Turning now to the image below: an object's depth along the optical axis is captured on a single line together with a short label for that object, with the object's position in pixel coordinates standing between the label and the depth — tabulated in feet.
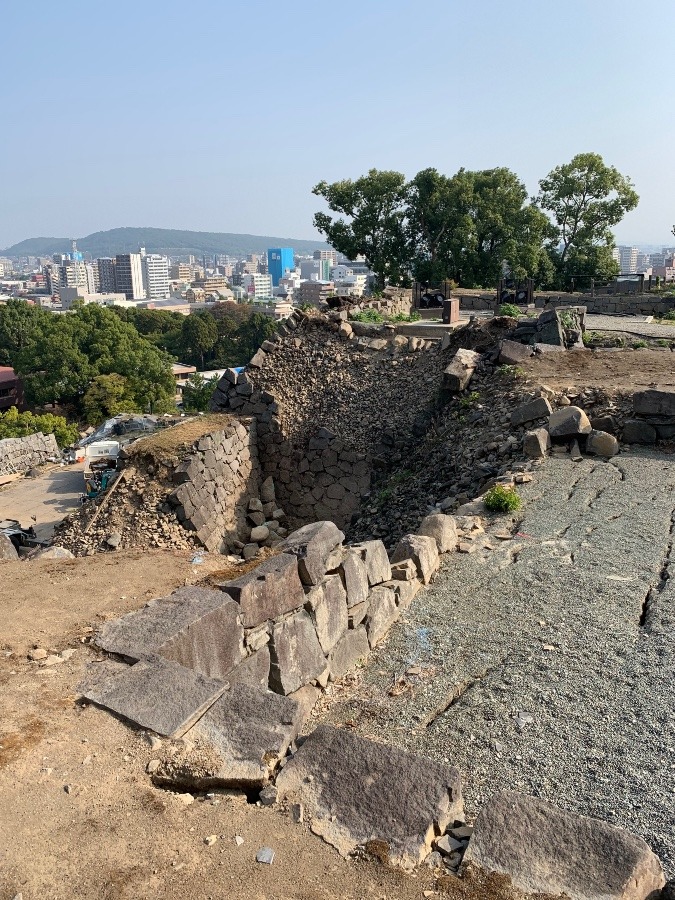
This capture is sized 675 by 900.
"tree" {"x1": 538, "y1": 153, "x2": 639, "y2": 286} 111.34
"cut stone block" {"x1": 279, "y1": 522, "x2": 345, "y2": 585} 19.99
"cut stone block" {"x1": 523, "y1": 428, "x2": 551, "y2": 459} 36.73
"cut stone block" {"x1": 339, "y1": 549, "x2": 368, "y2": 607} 21.44
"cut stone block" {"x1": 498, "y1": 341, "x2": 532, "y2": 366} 47.96
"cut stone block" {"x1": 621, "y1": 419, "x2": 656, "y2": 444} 38.47
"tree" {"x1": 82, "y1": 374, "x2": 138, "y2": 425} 138.31
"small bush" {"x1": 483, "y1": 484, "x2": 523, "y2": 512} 31.04
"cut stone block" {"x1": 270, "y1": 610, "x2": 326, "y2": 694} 18.43
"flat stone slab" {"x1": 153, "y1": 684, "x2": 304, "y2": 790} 13.28
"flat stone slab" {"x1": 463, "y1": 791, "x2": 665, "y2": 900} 11.69
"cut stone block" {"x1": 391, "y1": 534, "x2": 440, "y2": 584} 25.17
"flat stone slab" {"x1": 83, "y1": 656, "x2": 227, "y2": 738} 14.11
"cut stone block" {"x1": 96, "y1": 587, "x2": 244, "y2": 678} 16.21
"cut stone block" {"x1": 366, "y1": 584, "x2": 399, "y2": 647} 21.93
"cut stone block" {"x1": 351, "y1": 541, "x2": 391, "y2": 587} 22.82
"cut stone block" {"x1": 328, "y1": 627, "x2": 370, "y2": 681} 20.42
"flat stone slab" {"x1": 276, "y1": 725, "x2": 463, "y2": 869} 12.59
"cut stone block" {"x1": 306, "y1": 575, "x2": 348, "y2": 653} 19.88
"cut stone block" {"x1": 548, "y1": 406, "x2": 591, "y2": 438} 37.58
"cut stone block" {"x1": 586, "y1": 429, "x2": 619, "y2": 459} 37.24
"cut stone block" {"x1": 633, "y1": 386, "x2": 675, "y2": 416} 38.17
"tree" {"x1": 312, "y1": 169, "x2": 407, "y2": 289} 114.21
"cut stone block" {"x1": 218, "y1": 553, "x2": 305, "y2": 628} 17.88
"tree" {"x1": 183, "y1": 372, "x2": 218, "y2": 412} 141.28
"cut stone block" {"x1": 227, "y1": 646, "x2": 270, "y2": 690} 17.38
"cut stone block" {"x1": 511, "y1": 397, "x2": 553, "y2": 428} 39.27
